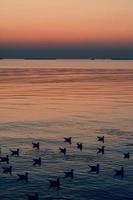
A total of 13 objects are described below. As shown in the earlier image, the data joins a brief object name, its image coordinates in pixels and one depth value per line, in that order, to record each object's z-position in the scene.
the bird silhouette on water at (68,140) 43.66
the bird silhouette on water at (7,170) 33.25
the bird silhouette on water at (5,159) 36.12
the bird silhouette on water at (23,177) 31.39
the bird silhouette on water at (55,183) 30.19
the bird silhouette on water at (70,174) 32.35
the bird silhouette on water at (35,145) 40.88
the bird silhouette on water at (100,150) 39.92
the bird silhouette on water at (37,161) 35.36
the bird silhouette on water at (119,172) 33.16
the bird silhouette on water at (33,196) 27.27
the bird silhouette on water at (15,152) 38.44
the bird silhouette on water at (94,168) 33.84
